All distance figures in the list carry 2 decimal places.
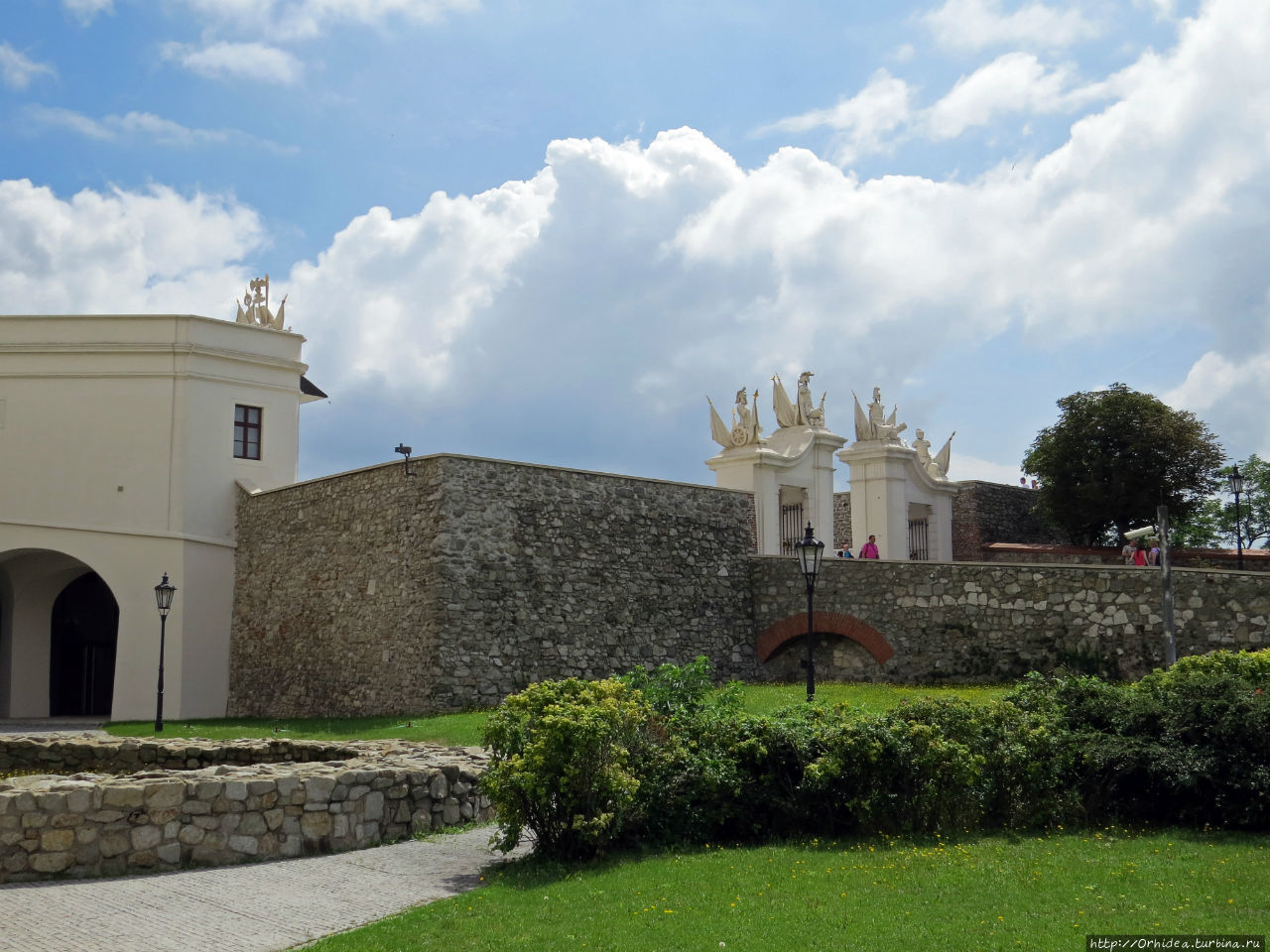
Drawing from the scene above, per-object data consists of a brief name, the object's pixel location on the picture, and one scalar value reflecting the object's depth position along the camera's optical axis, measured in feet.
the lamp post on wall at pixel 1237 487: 85.30
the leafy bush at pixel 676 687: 38.83
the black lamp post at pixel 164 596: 70.63
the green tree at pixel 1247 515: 145.07
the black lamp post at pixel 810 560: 53.47
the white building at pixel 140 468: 84.02
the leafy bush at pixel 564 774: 32.94
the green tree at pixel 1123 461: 100.27
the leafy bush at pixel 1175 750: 32.71
